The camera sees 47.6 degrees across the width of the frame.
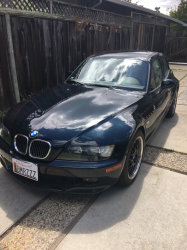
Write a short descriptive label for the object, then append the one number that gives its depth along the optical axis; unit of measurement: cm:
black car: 214
